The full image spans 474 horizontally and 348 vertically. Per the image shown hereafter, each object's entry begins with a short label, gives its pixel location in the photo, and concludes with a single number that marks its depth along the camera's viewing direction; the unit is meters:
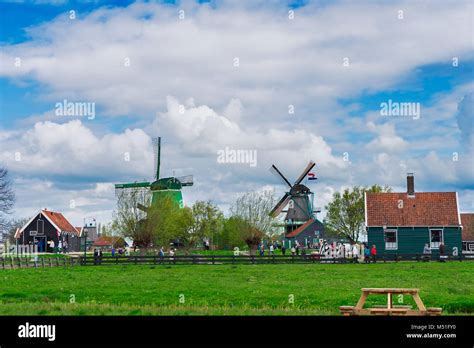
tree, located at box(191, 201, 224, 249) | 75.88
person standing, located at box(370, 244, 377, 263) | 44.94
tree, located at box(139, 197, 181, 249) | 64.38
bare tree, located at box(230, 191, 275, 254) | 68.25
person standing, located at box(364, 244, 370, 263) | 45.28
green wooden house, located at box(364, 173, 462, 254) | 54.12
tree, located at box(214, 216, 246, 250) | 68.88
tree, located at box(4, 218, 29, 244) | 98.19
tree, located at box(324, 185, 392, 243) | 75.56
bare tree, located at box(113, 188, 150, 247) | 64.56
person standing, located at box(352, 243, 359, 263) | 48.33
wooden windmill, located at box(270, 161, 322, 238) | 88.06
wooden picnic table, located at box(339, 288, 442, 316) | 14.12
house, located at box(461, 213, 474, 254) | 74.75
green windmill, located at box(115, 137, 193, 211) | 85.12
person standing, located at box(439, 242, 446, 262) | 44.97
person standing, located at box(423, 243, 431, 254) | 52.67
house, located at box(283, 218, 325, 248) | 93.06
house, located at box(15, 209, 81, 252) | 85.56
